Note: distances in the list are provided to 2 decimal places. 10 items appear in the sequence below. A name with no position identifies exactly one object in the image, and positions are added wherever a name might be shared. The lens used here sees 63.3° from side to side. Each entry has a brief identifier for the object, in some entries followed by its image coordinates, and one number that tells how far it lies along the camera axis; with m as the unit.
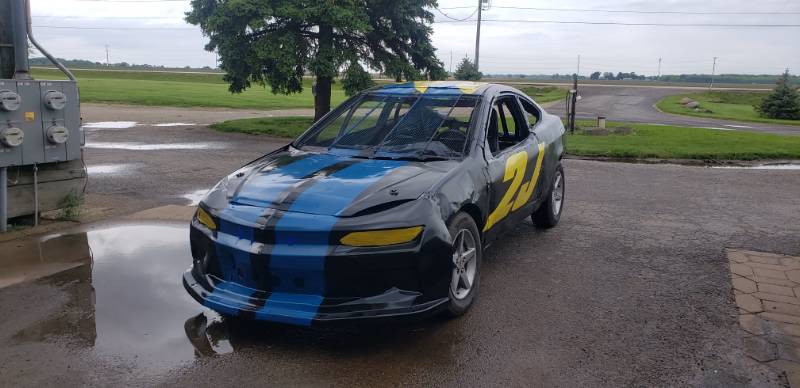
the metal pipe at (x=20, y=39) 6.45
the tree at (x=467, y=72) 29.73
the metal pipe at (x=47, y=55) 6.57
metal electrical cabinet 6.00
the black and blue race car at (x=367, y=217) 3.69
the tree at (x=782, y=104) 30.73
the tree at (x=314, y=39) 15.44
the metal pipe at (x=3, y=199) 6.23
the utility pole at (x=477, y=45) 38.00
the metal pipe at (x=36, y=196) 6.54
